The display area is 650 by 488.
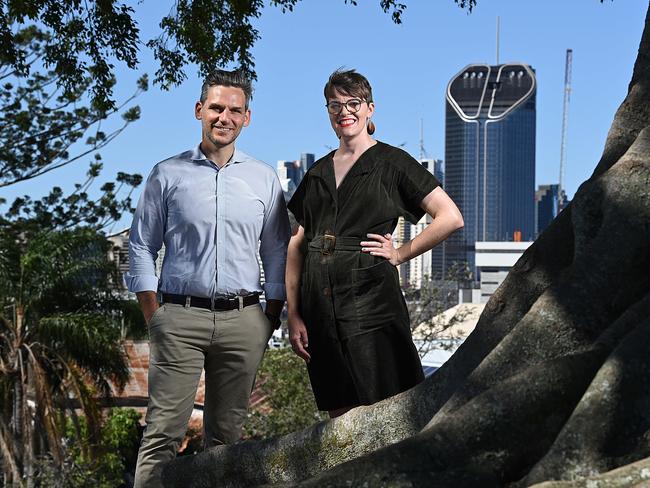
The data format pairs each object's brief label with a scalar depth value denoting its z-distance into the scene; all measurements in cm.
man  467
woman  458
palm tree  2217
